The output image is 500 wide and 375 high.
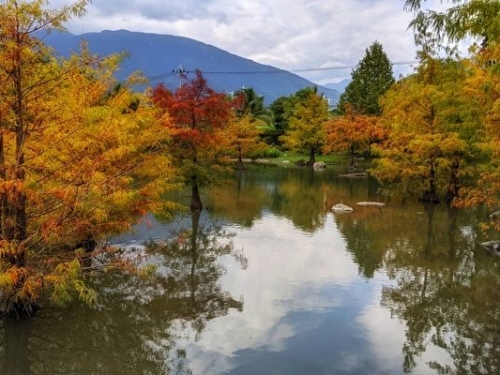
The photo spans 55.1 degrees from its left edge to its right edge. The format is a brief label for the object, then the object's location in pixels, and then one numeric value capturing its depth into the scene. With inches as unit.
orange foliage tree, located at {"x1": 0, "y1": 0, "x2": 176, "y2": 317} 324.2
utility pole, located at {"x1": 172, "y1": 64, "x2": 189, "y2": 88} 885.8
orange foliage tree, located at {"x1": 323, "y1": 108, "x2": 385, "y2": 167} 1776.6
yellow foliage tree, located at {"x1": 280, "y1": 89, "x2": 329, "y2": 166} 1980.8
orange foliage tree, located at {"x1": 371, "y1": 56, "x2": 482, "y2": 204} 901.8
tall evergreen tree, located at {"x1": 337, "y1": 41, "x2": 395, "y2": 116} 2324.8
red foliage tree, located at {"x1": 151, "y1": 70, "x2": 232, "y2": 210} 818.2
